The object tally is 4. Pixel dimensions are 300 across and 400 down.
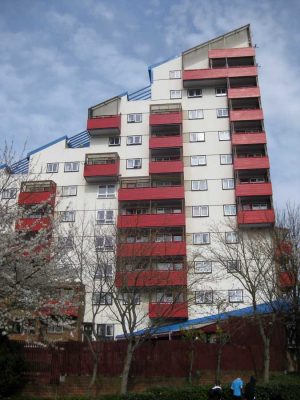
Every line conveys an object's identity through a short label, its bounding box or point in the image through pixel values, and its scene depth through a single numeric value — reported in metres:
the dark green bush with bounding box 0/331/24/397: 17.89
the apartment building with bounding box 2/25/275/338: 44.00
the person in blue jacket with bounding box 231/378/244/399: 19.00
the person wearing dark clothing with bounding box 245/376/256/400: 18.69
